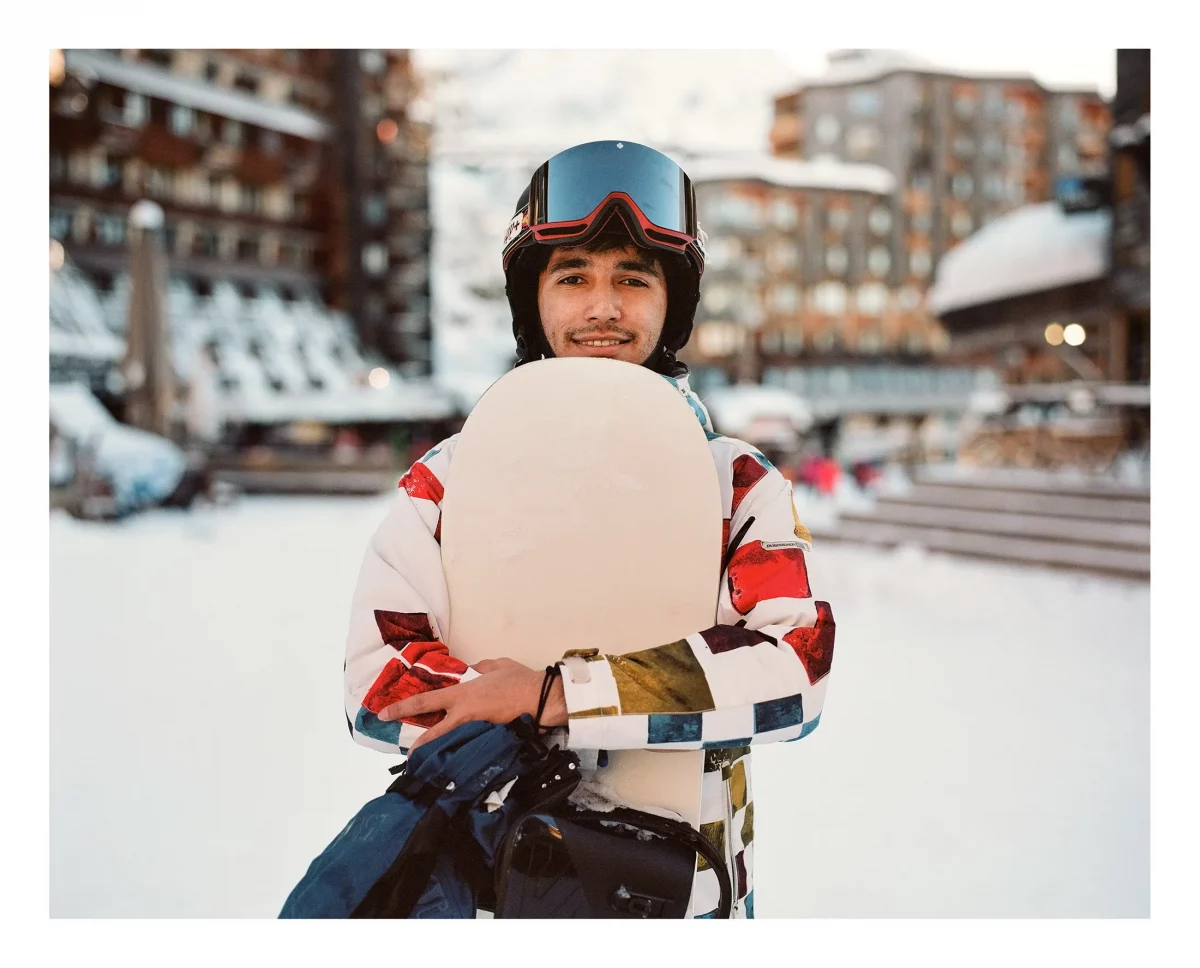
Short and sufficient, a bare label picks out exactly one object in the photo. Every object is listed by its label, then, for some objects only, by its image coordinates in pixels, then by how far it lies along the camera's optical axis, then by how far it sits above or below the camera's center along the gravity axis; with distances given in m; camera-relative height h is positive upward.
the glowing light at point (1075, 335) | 7.23 +1.33
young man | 1.12 -0.13
